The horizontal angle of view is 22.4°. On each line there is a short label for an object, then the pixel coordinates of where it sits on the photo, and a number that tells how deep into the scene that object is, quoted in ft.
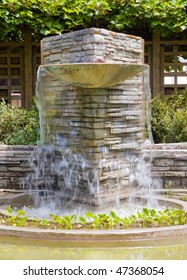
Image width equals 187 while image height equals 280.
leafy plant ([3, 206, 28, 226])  15.80
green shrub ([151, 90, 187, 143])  23.90
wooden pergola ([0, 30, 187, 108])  30.22
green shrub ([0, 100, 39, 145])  24.39
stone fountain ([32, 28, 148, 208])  18.75
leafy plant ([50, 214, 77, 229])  15.50
